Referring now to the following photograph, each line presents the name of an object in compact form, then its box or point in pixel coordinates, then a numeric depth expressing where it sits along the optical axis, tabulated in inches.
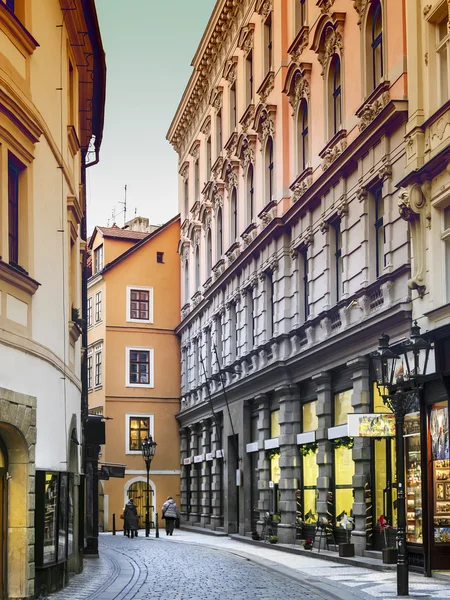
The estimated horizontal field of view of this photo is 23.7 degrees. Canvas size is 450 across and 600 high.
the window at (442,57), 861.8
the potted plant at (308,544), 1190.1
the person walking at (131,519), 1784.0
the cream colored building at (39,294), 626.5
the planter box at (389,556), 925.8
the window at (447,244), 840.9
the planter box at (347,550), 1040.2
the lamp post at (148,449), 1744.6
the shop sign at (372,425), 909.8
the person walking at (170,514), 1797.5
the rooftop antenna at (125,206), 3116.9
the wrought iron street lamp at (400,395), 685.9
